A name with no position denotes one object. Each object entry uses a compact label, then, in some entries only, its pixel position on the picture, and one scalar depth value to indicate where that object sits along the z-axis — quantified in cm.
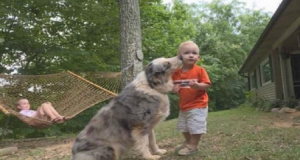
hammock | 543
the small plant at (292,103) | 900
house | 782
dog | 269
